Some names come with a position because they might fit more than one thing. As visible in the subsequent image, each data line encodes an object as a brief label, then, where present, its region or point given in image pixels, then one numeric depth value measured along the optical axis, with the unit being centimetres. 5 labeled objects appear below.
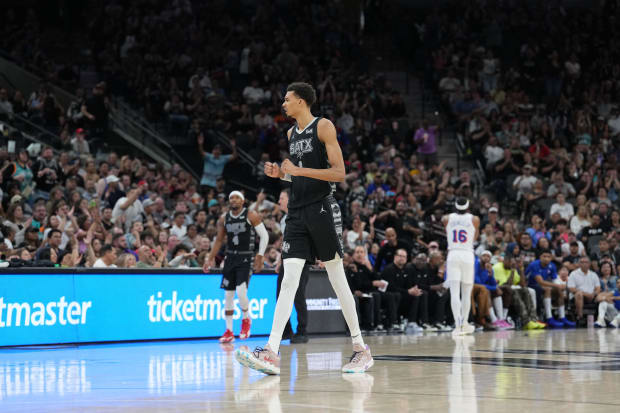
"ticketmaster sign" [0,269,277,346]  1245
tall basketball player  813
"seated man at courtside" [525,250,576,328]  2009
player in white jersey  1570
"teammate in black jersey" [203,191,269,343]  1359
